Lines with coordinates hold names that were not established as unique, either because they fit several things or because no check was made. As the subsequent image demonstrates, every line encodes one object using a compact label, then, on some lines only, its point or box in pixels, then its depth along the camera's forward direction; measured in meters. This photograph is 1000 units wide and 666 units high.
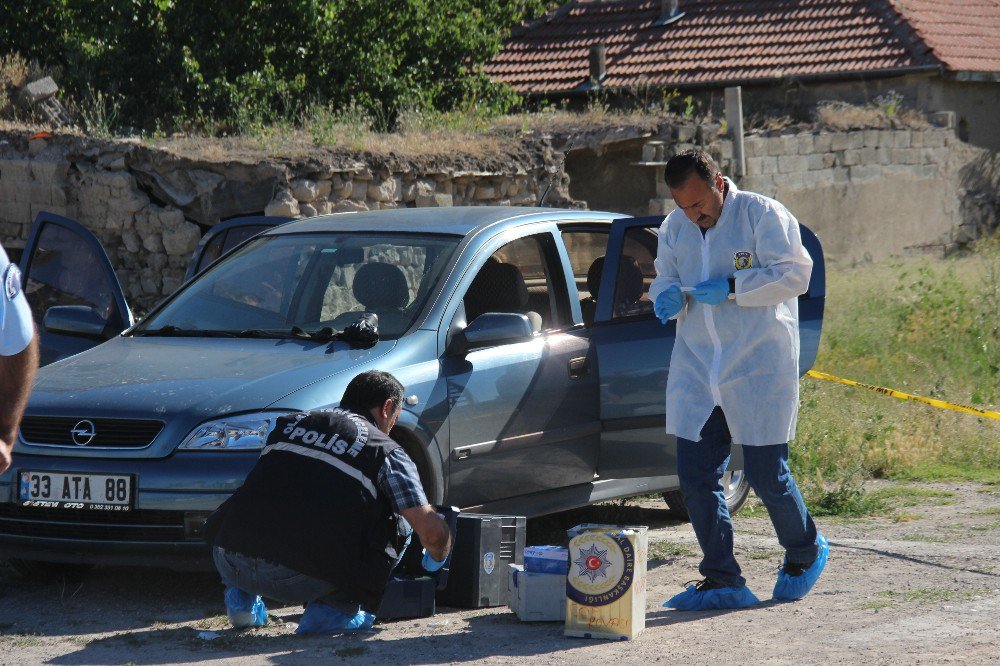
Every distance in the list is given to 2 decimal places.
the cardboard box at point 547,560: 10.34
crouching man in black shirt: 9.66
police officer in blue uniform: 6.28
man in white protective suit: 10.52
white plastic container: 10.38
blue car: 10.52
